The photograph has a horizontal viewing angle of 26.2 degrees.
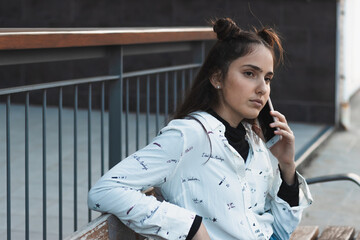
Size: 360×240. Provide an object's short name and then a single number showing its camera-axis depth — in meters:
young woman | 2.26
